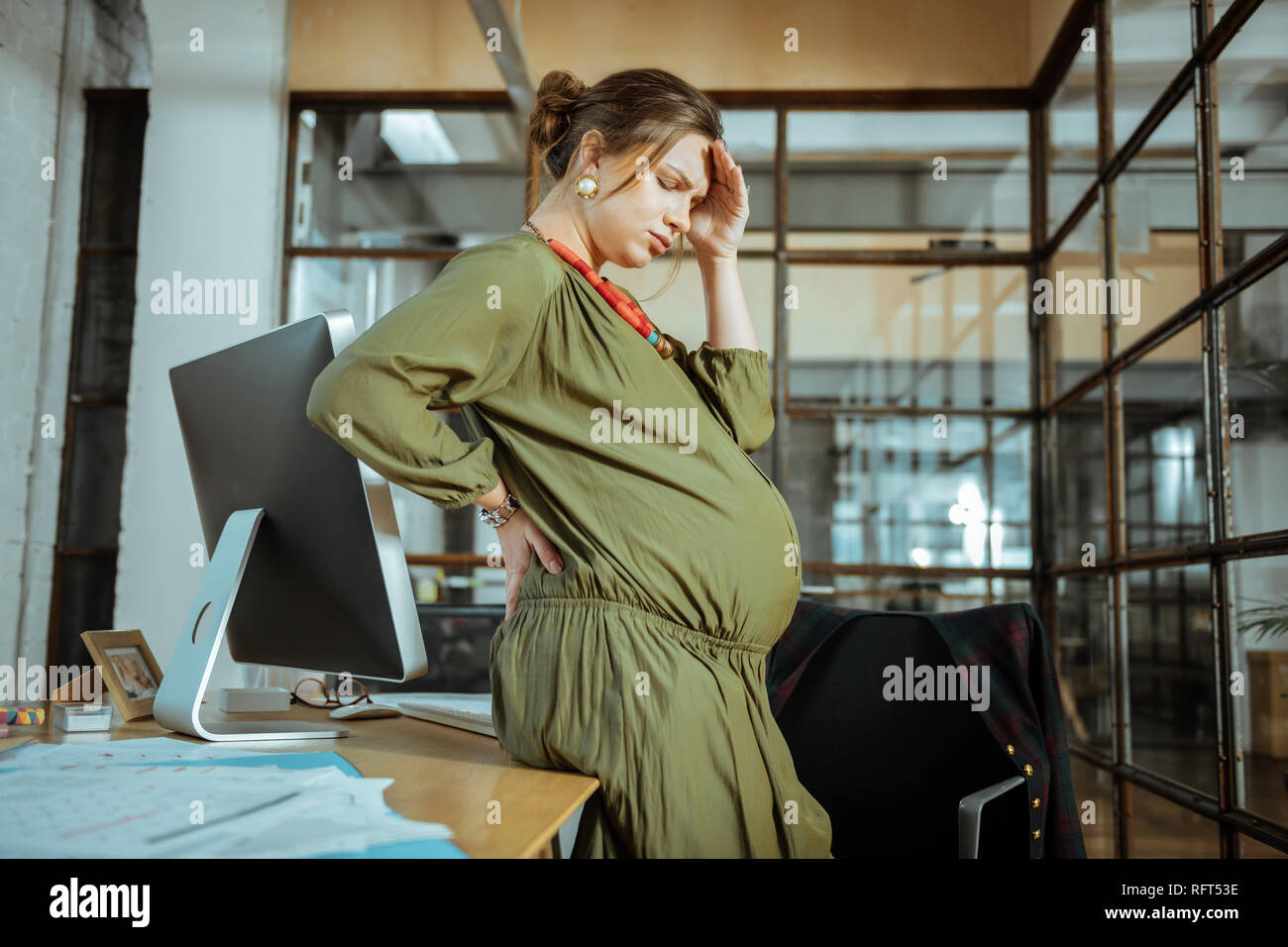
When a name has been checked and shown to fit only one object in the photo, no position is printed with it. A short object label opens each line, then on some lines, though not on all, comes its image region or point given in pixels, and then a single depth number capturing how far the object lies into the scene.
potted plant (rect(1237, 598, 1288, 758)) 1.99
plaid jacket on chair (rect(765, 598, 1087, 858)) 1.40
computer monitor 0.97
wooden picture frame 1.17
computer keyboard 1.10
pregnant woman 0.83
